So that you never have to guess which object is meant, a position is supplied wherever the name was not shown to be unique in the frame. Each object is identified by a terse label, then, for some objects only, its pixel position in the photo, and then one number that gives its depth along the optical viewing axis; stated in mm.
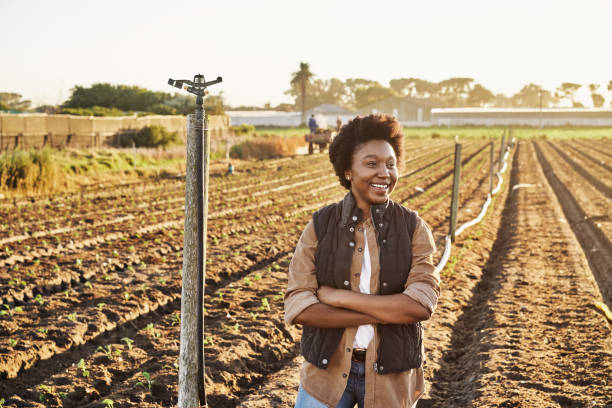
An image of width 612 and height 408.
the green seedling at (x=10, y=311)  6041
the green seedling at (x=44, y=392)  4461
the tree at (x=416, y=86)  130625
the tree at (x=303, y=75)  81625
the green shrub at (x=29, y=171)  14258
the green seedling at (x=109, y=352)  5231
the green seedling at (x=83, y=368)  4812
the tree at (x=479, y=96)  117188
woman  2260
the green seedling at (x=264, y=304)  6555
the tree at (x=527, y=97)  144625
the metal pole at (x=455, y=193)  9477
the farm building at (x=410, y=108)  79125
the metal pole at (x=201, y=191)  2664
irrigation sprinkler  2646
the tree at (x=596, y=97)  124250
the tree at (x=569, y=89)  125031
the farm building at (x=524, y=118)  77312
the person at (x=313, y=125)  28016
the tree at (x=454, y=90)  120188
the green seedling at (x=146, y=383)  4582
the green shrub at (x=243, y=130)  34888
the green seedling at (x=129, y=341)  5445
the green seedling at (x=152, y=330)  5801
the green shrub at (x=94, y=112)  27297
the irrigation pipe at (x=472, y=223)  7713
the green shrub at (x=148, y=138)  23078
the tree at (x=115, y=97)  38656
